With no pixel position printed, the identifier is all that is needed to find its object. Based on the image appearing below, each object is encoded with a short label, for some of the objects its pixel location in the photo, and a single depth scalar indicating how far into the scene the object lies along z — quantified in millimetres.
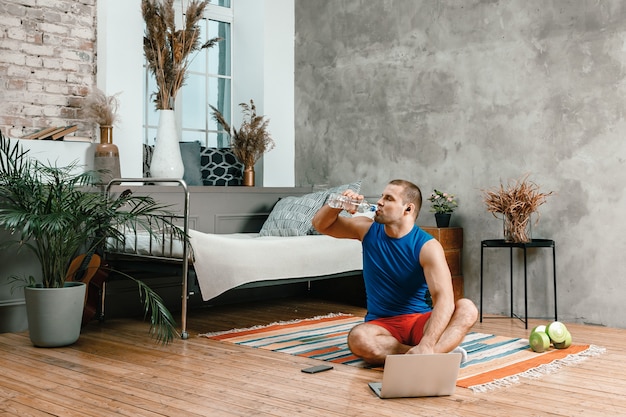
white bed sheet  4000
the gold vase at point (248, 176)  5820
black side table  4516
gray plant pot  3729
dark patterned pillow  5828
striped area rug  3227
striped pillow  5055
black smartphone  3246
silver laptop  2754
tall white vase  5094
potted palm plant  3668
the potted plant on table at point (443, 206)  5039
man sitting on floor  3205
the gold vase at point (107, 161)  4684
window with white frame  6094
